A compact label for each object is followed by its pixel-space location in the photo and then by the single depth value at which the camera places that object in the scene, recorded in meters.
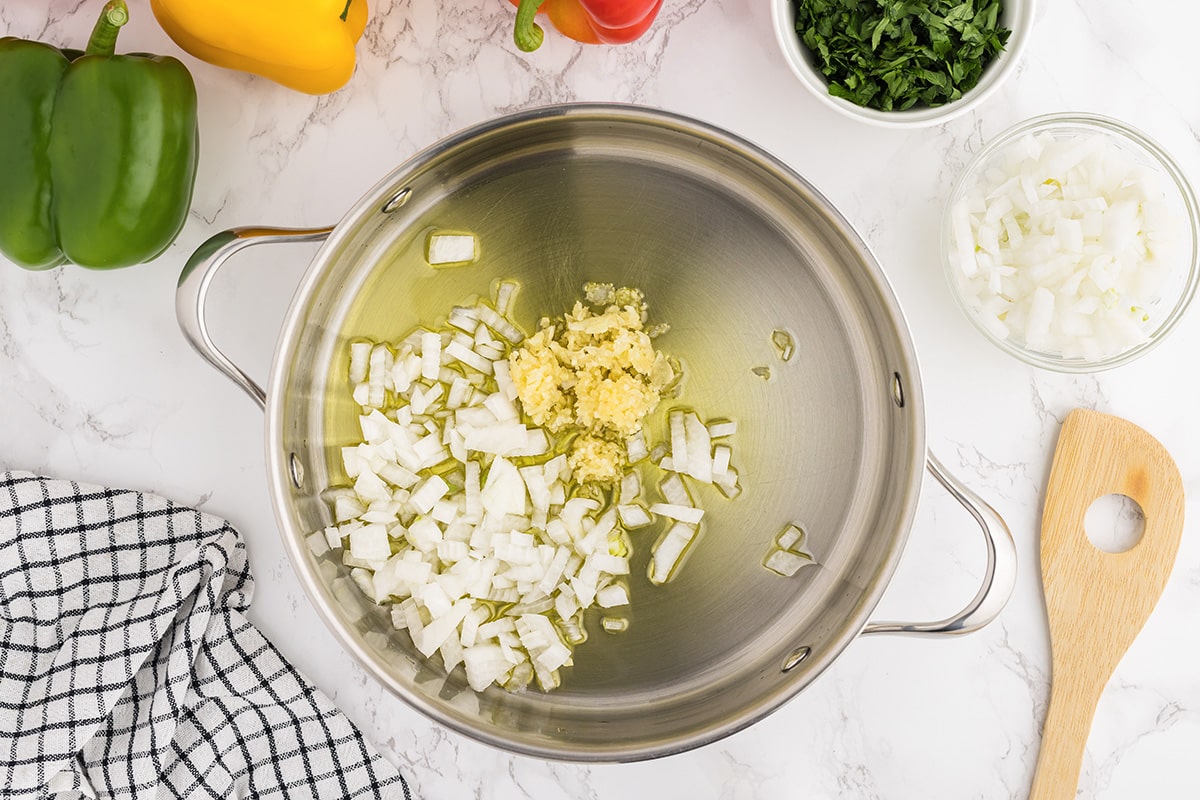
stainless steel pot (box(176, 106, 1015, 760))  0.70
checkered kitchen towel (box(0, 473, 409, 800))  0.71
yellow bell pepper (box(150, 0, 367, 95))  0.66
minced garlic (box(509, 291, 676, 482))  0.68
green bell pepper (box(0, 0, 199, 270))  0.67
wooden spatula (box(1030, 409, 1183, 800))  0.70
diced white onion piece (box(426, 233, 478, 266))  0.71
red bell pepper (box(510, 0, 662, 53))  0.64
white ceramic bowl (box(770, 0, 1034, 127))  0.66
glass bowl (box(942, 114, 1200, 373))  0.67
